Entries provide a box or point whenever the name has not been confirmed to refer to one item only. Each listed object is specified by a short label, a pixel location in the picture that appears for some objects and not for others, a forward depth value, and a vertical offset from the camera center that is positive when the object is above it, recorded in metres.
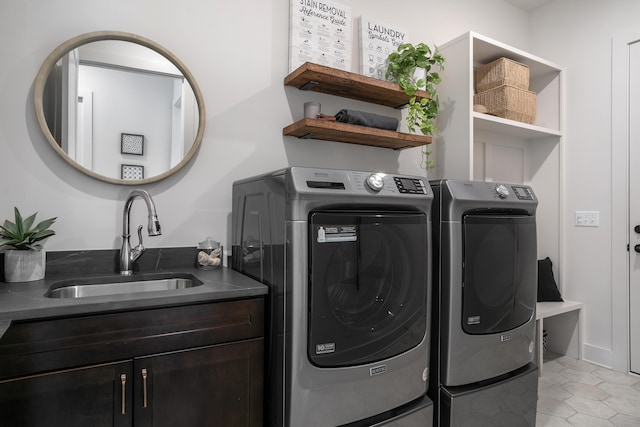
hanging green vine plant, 2.29 +0.88
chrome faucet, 1.69 -0.14
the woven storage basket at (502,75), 2.70 +1.06
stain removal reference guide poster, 2.18 +1.08
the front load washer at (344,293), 1.35 -0.28
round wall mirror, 1.66 +0.50
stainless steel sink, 1.52 -0.29
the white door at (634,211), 2.68 +0.09
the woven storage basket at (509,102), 2.70 +0.86
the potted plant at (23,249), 1.46 -0.13
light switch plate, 2.89 +0.04
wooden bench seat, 2.61 -0.63
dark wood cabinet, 1.09 -0.48
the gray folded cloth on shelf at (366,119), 2.09 +0.56
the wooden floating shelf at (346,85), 2.01 +0.77
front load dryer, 1.72 -0.40
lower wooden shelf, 2.00 +0.48
